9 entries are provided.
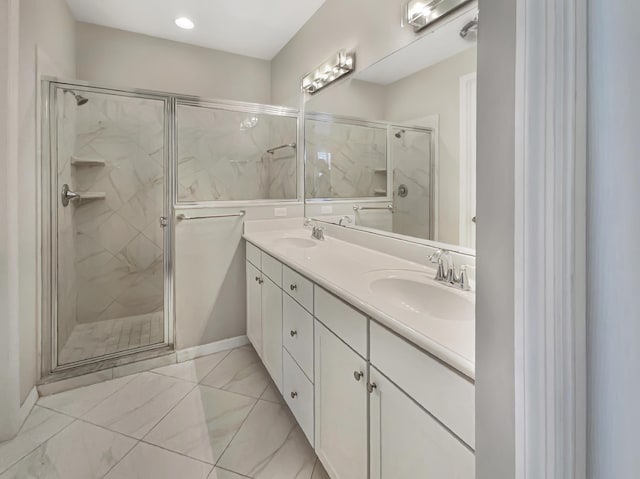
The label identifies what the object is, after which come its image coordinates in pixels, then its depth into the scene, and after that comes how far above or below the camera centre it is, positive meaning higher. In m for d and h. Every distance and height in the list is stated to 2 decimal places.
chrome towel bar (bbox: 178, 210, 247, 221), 2.22 +0.14
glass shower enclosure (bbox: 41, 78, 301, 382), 2.01 +0.30
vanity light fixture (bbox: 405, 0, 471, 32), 1.30 +0.97
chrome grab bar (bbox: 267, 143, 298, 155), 2.64 +0.74
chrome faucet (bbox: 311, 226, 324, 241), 2.23 +0.02
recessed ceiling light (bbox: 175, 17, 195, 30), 2.48 +1.68
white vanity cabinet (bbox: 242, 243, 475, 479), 0.69 -0.45
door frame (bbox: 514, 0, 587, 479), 0.38 +0.01
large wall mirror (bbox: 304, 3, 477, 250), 1.24 +0.47
